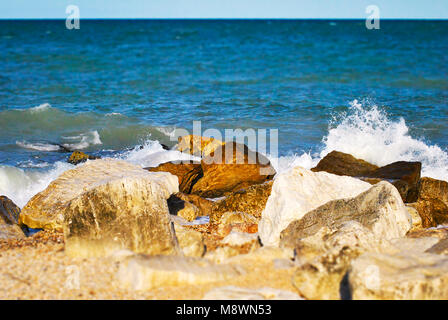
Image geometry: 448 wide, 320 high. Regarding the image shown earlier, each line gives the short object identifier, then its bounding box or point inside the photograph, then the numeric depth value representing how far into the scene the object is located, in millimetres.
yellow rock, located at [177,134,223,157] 20406
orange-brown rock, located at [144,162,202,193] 16469
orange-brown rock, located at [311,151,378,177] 17266
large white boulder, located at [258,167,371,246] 10781
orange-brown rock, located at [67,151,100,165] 20031
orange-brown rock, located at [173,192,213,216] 14758
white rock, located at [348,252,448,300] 7008
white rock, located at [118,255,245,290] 7645
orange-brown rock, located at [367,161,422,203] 14642
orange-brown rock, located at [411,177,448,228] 13336
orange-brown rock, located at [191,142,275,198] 16281
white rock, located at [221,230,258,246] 9602
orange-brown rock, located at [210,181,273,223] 13586
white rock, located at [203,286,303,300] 7325
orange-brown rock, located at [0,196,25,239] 11512
